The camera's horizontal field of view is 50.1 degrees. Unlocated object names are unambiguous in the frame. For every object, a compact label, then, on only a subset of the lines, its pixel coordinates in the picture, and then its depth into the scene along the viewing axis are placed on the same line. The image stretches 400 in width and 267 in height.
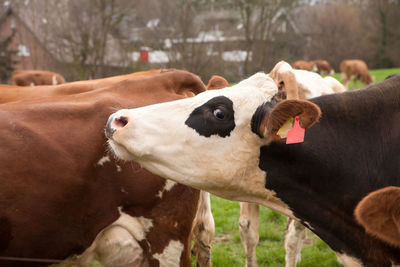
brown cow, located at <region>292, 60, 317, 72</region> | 24.95
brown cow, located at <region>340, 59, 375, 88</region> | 25.69
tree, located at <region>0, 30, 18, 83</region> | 22.52
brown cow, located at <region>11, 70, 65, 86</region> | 16.33
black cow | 2.38
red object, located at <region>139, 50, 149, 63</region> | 19.52
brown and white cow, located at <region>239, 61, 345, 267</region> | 4.02
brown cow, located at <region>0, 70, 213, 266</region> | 2.52
